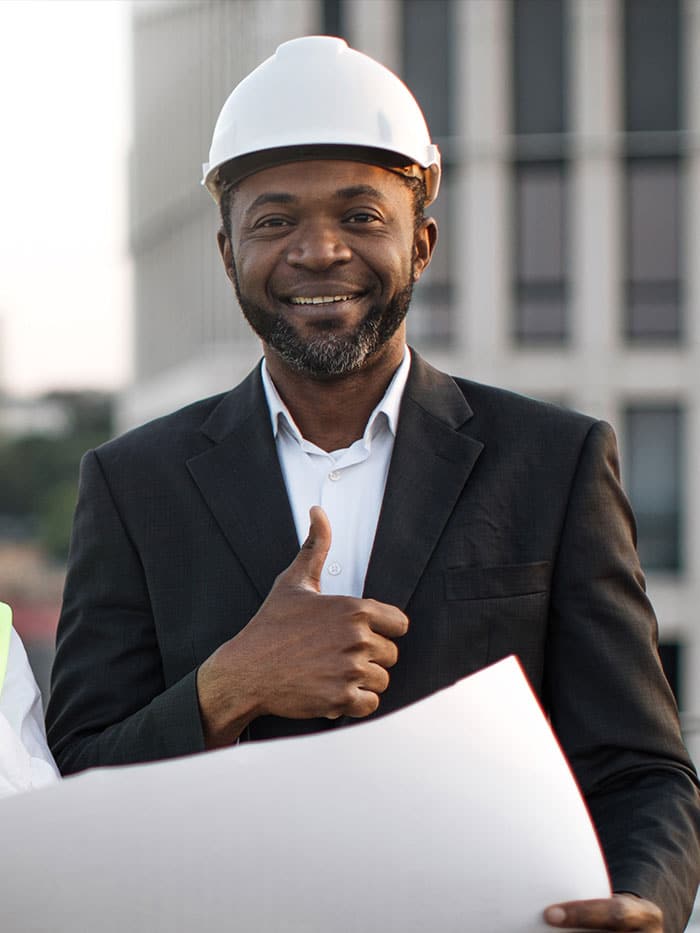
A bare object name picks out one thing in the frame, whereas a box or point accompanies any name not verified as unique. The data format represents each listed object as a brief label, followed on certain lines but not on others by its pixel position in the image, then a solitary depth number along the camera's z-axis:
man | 2.32
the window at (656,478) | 22.91
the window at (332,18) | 23.78
